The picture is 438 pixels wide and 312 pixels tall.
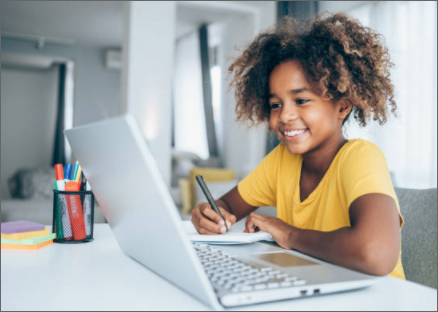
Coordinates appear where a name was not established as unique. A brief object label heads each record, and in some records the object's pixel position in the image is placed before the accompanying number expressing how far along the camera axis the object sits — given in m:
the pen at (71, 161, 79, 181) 0.93
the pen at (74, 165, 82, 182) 0.94
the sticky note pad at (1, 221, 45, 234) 0.83
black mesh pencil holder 0.91
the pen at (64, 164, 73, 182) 0.95
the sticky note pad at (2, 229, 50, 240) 0.82
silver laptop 0.51
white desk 0.53
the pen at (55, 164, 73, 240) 0.91
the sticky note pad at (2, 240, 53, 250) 0.82
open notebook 0.87
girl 0.92
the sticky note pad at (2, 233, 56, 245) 0.82
